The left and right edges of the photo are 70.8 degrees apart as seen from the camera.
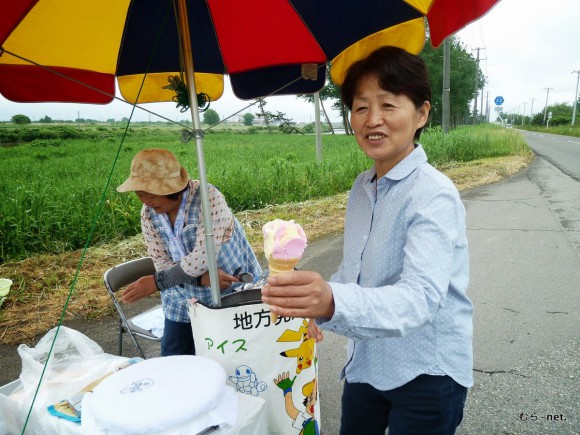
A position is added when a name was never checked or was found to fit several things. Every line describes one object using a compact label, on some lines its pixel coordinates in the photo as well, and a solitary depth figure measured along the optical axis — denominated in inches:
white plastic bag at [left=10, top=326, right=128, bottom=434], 55.7
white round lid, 46.6
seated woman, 81.4
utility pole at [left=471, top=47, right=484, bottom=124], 1408.0
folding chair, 98.3
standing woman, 42.0
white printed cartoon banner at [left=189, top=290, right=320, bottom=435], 65.7
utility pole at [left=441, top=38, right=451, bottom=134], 548.7
